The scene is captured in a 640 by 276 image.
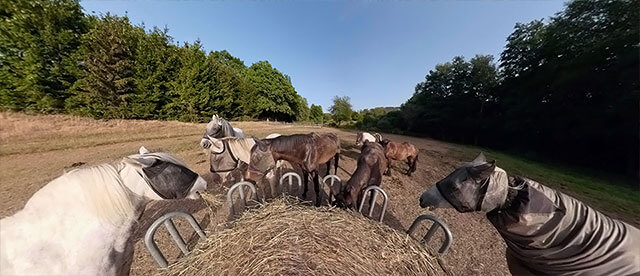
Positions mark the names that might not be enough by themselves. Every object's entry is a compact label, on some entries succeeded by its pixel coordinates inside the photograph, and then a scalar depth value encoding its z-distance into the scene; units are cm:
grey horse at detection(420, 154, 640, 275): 116
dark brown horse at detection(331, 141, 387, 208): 252
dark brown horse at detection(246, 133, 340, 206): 288
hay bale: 102
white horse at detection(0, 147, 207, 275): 97
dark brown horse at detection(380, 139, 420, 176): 516
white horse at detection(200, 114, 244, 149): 374
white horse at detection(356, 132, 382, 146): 622
